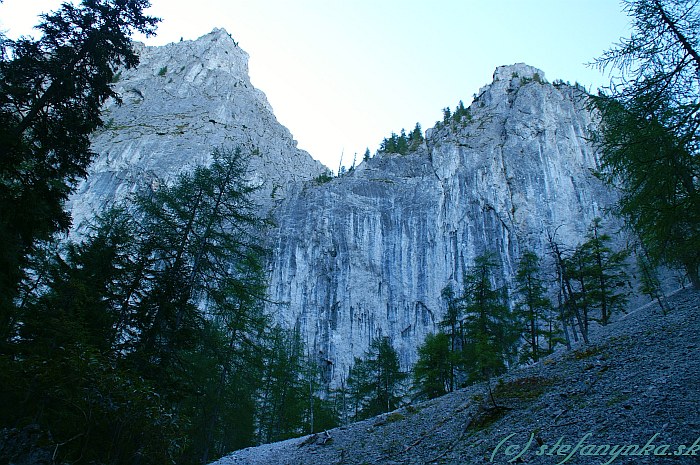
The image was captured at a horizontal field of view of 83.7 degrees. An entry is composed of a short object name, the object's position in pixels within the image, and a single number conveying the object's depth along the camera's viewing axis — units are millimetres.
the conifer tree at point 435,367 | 25328
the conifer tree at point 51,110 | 7863
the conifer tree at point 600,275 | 23875
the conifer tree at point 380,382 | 27812
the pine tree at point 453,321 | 26650
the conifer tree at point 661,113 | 8914
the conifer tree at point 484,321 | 22547
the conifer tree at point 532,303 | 24281
